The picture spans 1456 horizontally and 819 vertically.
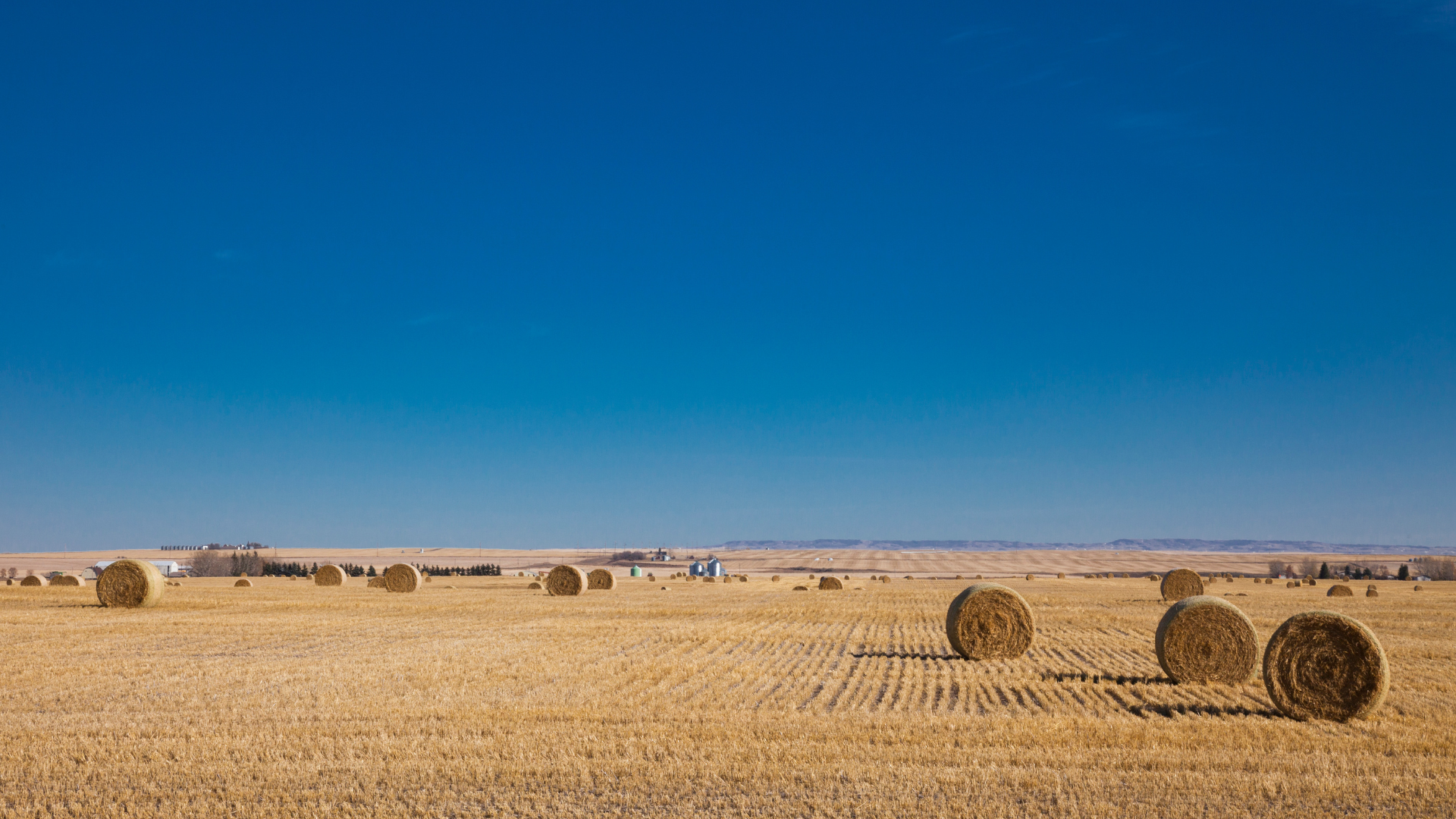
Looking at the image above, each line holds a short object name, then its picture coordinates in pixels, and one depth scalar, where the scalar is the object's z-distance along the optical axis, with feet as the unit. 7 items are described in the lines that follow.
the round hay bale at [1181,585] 153.07
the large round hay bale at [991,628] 71.46
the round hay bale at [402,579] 170.91
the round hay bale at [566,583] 159.33
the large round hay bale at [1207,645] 58.08
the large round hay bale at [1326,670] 47.21
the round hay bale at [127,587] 112.68
